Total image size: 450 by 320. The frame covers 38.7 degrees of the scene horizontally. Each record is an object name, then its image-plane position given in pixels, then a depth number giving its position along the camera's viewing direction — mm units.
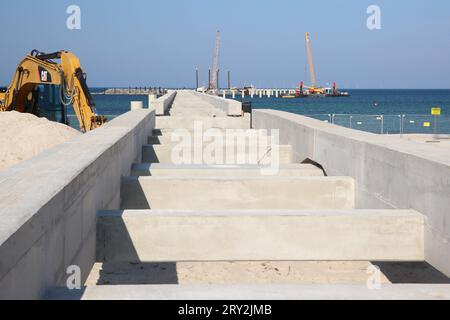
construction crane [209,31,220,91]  192625
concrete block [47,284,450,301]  3814
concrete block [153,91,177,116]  22891
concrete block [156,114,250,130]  20328
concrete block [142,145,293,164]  12414
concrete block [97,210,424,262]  5957
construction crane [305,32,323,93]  187000
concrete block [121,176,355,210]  7859
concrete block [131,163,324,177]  9156
